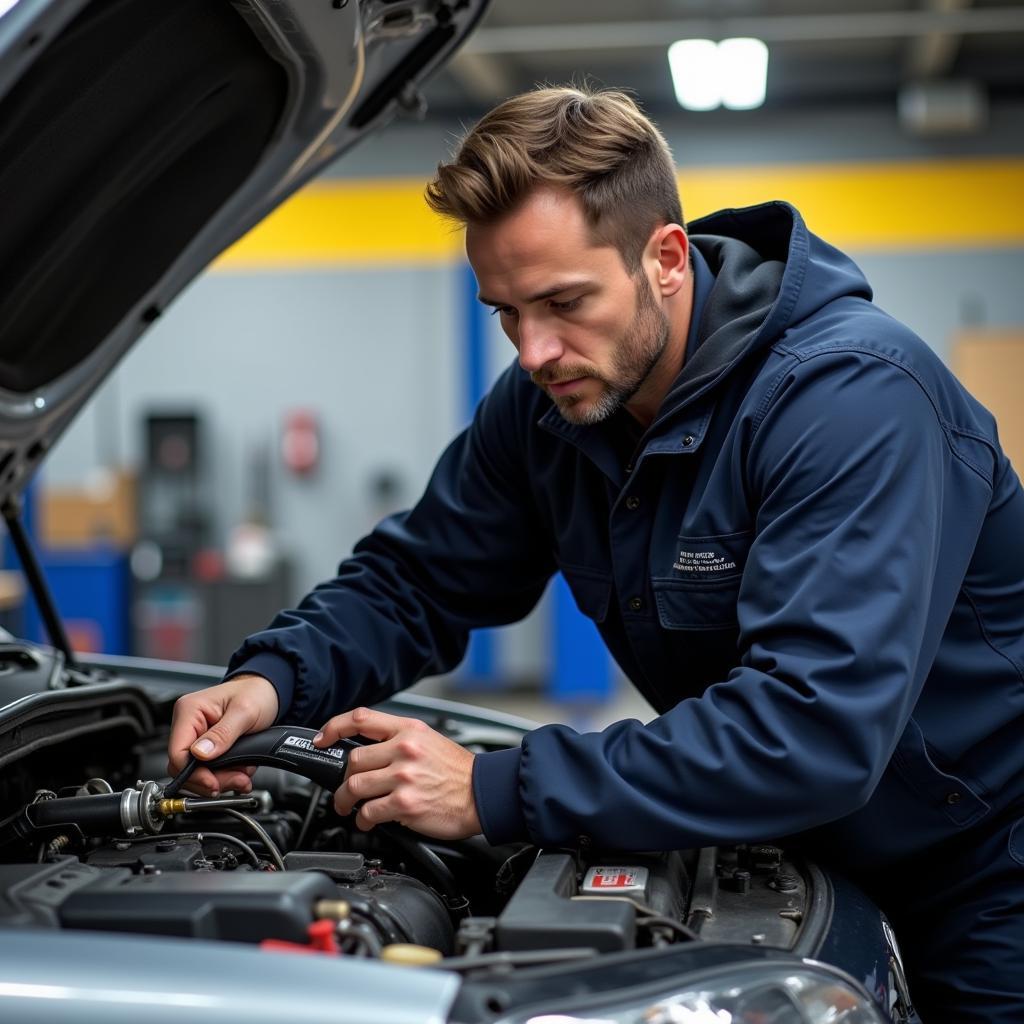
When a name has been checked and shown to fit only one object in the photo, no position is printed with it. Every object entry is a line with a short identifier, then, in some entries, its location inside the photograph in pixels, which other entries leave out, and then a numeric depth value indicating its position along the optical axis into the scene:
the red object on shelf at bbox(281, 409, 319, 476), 8.23
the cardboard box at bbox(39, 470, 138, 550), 7.96
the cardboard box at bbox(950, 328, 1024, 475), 7.26
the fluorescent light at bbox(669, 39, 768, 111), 6.26
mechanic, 1.38
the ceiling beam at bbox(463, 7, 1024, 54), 6.61
